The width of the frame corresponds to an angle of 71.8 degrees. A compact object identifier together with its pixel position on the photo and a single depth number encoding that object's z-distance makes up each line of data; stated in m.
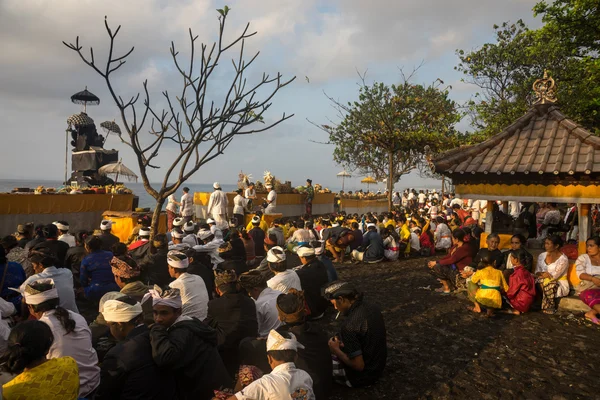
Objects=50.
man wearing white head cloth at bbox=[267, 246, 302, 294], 6.11
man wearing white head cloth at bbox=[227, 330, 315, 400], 3.01
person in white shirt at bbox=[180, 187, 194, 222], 15.59
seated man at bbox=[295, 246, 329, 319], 7.20
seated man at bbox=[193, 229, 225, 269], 8.49
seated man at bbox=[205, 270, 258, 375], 4.86
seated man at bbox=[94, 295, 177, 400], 3.41
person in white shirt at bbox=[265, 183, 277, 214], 18.34
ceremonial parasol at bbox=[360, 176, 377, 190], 39.50
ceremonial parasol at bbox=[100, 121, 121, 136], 22.42
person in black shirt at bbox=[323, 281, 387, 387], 4.76
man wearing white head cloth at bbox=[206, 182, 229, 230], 15.36
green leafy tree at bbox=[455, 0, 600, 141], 16.27
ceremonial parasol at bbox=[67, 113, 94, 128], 24.69
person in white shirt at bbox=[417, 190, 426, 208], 29.04
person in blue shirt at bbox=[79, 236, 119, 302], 6.80
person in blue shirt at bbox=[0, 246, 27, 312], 5.69
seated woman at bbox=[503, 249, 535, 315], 7.72
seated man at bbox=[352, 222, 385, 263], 12.49
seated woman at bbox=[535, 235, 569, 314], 7.87
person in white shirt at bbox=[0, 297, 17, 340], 4.14
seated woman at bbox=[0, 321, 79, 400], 2.93
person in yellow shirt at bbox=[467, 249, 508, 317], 7.58
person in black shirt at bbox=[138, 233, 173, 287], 7.21
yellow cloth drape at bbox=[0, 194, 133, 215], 13.73
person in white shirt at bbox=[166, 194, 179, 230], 15.98
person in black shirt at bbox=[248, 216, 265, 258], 11.73
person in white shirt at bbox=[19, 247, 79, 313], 5.56
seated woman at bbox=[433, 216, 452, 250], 13.74
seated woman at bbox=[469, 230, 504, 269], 8.12
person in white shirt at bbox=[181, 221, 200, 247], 8.87
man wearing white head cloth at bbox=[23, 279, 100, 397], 3.67
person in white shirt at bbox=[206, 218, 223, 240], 11.00
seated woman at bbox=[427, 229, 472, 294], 9.11
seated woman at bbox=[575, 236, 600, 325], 7.23
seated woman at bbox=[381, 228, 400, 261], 12.74
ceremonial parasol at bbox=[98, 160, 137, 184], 20.67
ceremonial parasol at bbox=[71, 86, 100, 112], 25.50
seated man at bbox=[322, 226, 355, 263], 12.59
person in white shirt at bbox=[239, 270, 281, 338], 5.27
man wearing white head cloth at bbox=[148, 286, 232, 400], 3.47
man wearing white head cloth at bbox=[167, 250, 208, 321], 5.18
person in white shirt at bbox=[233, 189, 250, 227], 16.61
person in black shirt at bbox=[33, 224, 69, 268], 7.91
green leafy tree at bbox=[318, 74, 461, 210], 17.50
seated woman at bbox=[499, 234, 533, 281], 7.97
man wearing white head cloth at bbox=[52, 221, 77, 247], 9.30
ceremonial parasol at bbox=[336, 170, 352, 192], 37.86
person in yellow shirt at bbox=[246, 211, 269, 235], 14.24
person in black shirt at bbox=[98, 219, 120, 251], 8.61
